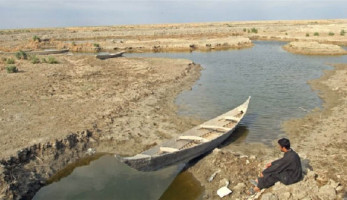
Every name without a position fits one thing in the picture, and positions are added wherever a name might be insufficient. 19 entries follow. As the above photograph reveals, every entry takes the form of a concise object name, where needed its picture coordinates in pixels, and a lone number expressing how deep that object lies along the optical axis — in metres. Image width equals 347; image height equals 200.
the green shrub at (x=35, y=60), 29.17
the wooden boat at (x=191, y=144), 9.21
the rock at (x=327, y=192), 7.33
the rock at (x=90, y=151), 12.25
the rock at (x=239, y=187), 9.27
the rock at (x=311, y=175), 7.88
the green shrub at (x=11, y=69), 24.44
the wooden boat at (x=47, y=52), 38.78
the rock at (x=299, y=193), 7.47
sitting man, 7.71
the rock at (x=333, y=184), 7.69
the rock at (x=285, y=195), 7.62
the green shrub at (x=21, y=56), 32.62
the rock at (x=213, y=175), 10.11
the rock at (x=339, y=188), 7.65
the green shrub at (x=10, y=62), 28.56
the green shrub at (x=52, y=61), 29.80
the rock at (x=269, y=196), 7.68
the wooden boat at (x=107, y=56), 33.34
